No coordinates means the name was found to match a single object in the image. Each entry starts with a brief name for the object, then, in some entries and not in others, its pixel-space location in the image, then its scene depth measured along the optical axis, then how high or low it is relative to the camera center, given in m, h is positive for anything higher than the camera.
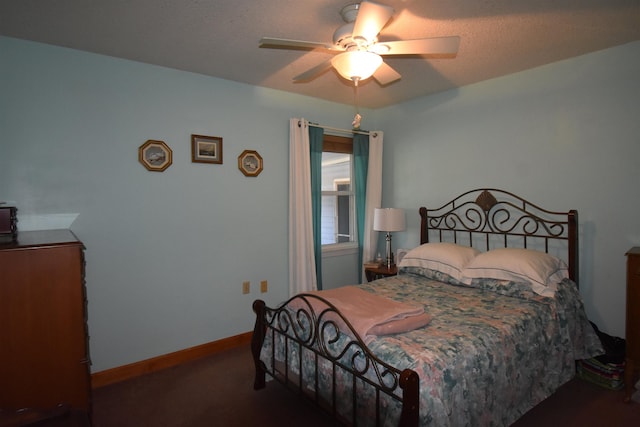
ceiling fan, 1.82 +0.90
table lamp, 3.79 -0.13
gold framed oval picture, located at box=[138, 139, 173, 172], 2.84 +0.46
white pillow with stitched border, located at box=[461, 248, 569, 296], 2.49 -0.47
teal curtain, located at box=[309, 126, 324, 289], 3.80 +0.23
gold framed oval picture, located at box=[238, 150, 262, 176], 3.37 +0.46
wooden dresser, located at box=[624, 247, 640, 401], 2.26 -0.77
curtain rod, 3.78 +0.93
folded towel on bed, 1.87 -0.62
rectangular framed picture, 3.09 +0.56
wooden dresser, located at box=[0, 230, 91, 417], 1.76 -0.61
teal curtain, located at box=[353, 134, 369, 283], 4.25 +0.38
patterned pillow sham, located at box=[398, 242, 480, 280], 2.97 -0.46
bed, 1.64 -0.73
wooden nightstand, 3.71 -0.70
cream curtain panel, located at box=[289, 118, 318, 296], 3.63 +0.02
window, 4.36 +0.11
